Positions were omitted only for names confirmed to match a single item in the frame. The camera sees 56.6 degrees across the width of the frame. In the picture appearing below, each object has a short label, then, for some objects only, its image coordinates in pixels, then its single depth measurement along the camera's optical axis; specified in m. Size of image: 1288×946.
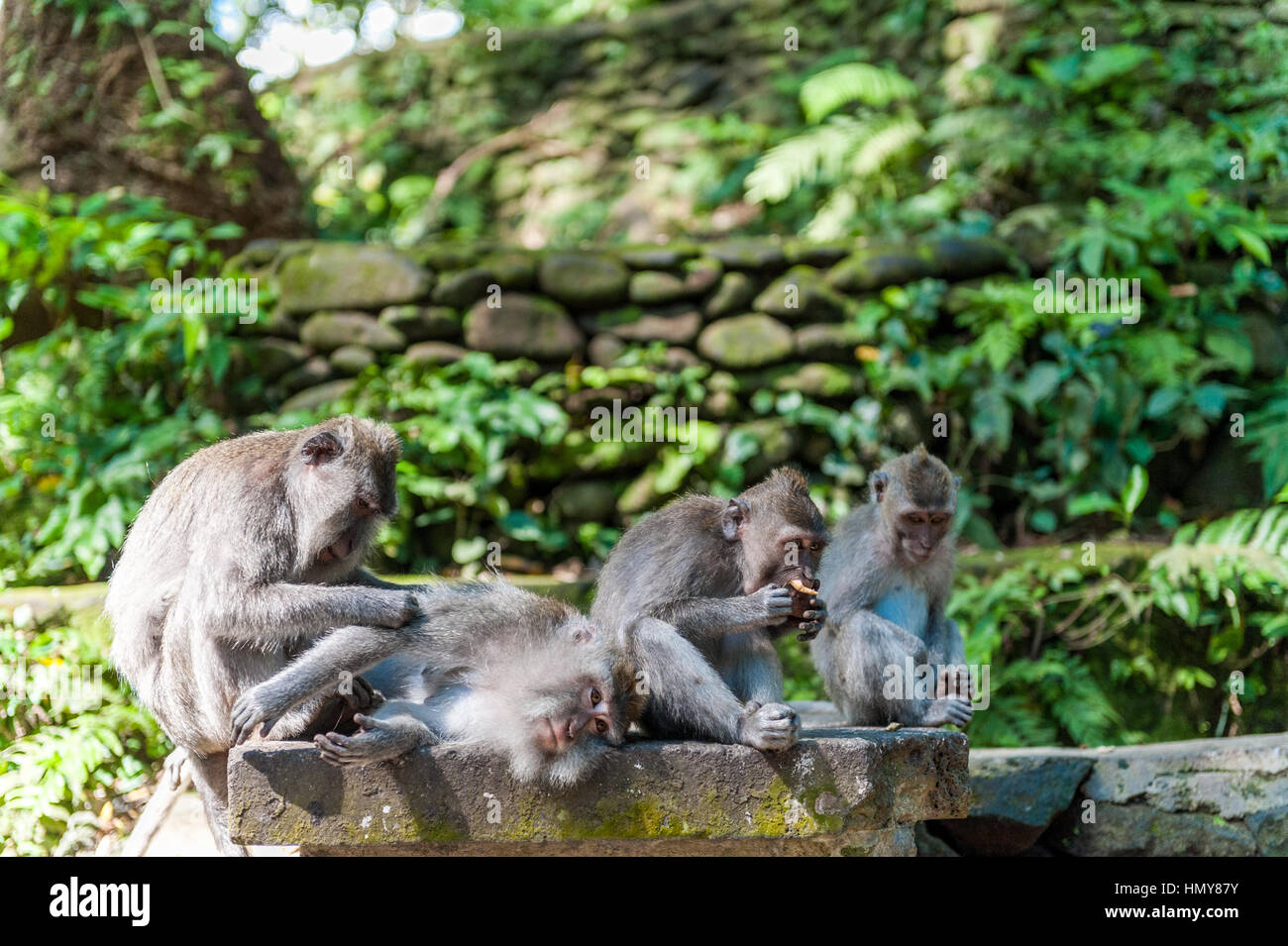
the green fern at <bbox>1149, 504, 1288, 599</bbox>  7.80
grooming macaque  4.10
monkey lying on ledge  3.90
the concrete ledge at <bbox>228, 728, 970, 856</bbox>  4.01
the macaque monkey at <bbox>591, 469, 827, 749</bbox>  4.25
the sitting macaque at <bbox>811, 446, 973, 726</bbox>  5.25
